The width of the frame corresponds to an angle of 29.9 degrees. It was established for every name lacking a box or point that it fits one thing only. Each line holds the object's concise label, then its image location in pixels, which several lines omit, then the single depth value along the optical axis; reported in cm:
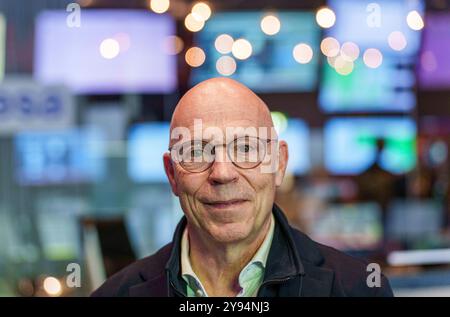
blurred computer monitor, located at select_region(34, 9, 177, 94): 327
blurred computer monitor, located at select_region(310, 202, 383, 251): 369
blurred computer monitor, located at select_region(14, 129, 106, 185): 379
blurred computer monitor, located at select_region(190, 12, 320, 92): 258
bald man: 146
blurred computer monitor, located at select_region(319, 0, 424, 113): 365
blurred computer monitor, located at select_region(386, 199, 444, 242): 488
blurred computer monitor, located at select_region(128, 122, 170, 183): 235
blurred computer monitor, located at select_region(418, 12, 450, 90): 443
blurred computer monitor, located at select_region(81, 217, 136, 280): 280
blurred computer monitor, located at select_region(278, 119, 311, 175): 368
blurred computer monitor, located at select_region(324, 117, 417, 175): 403
